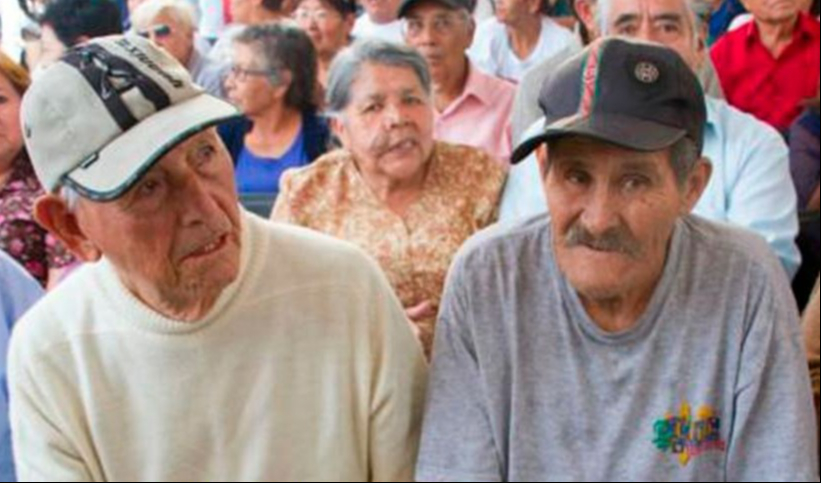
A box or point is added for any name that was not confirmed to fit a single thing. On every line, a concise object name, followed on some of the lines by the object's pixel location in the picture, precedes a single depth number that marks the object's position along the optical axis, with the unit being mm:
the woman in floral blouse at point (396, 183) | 2461
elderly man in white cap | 1316
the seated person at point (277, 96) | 3275
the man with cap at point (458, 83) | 3121
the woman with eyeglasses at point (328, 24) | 3848
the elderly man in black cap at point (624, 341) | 1402
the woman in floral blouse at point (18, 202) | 2383
